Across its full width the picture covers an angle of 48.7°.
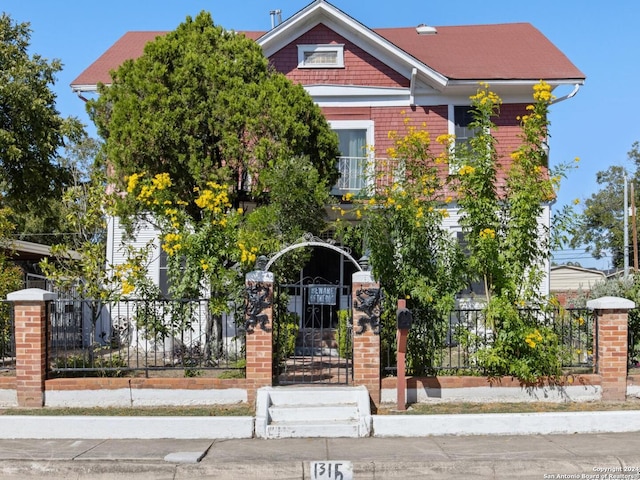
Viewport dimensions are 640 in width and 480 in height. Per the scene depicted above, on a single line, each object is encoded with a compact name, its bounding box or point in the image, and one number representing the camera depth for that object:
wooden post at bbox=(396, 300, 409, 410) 9.47
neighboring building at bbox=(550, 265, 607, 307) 44.94
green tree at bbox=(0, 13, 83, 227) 16.61
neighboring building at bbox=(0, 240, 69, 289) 21.14
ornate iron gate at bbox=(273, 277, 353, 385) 10.08
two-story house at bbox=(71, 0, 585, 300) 16.03
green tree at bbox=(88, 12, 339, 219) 11.52
